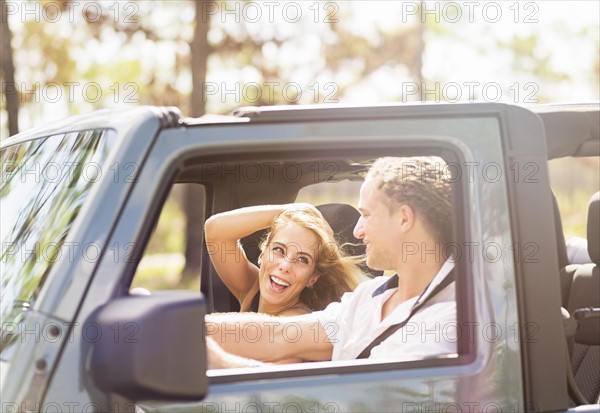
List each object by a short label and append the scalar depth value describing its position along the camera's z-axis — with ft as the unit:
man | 14.52
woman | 20.74
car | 12.18
